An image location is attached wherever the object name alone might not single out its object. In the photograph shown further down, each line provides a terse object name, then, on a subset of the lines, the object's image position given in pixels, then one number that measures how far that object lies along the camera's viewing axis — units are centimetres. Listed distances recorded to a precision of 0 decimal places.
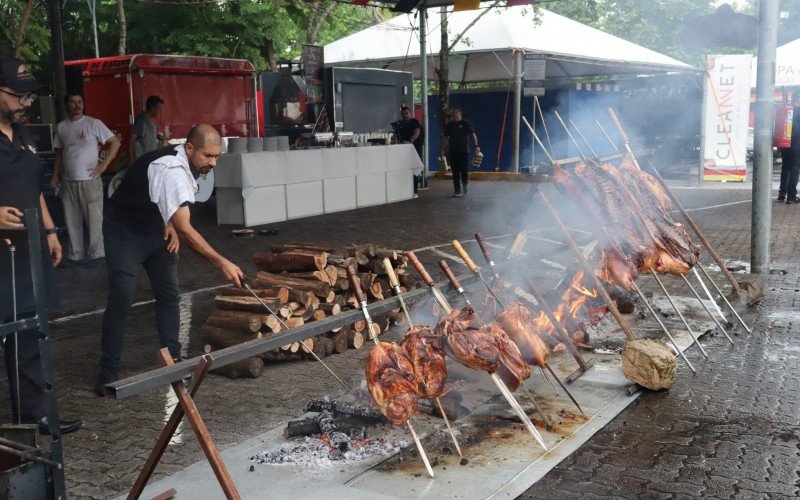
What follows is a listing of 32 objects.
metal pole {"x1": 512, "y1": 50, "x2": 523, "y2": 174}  2183
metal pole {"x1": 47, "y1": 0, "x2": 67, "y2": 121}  1312
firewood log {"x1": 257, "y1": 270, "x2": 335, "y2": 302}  712
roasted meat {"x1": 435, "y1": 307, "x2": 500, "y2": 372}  448
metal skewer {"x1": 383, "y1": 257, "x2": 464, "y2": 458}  460
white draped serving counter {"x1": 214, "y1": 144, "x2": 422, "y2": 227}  1424
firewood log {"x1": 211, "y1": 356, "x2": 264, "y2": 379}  622
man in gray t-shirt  1070
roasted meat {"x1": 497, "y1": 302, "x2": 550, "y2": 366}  506
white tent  2219
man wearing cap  468
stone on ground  555
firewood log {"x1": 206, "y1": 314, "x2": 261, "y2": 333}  659
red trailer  1652
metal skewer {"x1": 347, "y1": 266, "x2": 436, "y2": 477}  420
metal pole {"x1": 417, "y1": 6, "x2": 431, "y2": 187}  2158
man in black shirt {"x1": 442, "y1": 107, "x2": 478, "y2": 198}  1847
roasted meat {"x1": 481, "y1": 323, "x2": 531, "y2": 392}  472
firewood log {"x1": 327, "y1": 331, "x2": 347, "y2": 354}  698
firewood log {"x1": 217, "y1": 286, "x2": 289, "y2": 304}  689
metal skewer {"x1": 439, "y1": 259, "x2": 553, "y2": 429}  499
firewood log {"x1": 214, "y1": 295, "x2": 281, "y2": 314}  673
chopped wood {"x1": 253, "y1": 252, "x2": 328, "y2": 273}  723
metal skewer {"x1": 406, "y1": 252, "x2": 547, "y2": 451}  461
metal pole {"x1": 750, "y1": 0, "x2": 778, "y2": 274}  975
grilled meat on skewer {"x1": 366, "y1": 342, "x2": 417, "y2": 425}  422
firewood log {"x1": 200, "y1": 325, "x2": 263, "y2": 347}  666
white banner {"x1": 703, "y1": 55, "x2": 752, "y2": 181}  1958
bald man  513
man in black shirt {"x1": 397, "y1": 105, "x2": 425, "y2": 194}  1991
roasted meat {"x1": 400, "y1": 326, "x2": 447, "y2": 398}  439
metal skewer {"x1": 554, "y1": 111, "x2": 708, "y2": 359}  649
